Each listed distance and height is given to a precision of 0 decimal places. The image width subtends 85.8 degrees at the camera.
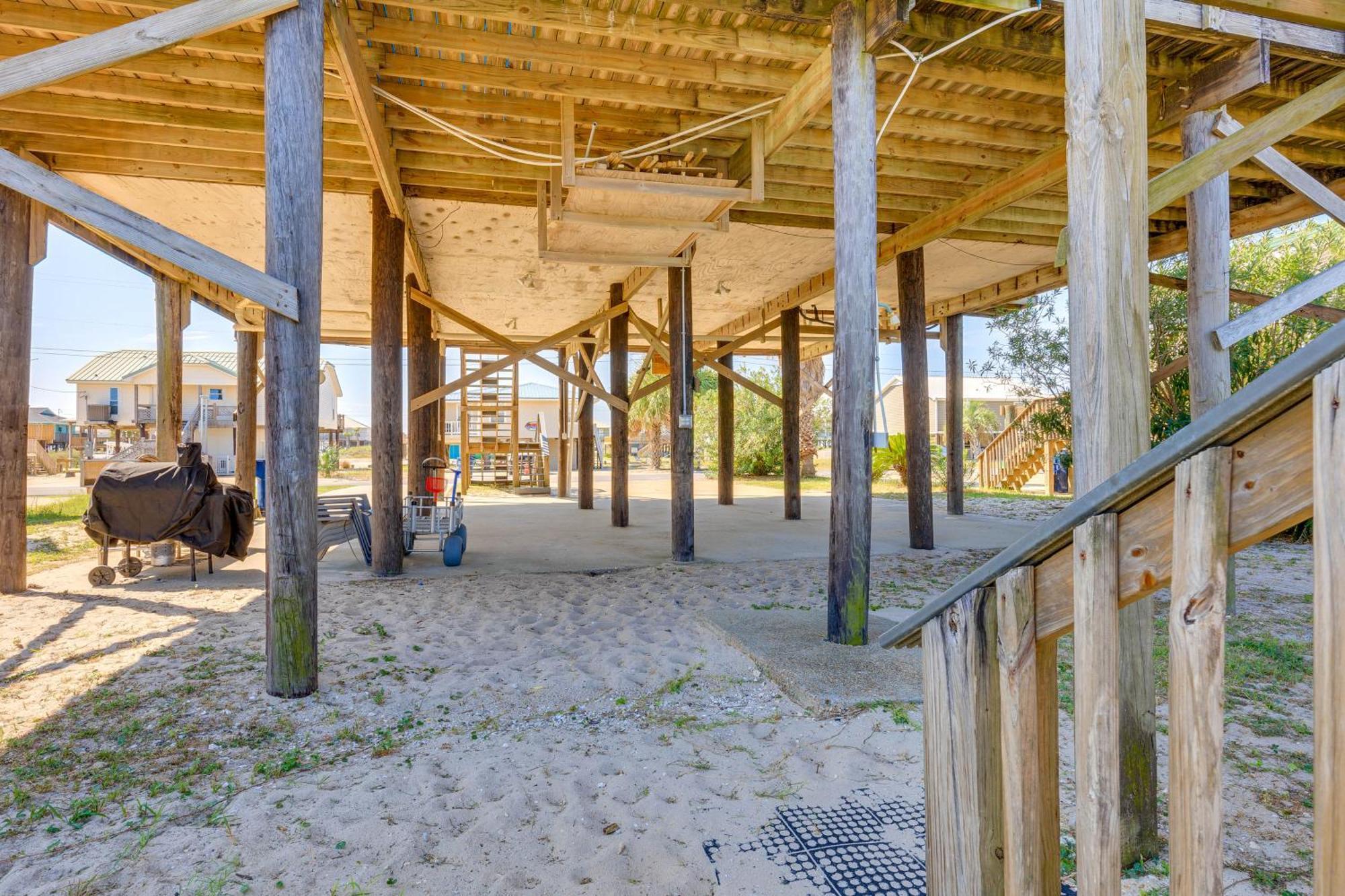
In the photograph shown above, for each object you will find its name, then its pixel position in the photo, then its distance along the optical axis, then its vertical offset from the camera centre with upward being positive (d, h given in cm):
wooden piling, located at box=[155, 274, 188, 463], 878 +120
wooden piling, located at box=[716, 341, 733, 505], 1398 +41
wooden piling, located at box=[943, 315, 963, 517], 1138 +44
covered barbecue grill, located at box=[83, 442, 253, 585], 602 -34
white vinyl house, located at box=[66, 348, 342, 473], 2828 +347
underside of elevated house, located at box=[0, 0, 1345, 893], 194 +237
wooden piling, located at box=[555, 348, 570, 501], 1602 +30
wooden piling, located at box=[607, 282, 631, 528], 1048 +66
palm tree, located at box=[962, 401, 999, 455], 3019 +142
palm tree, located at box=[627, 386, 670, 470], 3225 +203
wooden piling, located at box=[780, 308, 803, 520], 1163 +88
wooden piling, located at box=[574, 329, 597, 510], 1252 +23
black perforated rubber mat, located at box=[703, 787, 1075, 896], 207 -121
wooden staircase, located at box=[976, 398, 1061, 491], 1842 +0
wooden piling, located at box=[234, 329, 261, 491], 1060 +70
